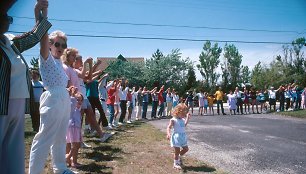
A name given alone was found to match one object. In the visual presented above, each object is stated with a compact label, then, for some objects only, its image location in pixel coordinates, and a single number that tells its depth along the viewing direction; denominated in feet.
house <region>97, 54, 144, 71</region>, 208.54
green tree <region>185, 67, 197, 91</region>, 161.68
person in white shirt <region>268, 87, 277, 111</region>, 73.00
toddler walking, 17.57
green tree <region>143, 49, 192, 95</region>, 154.17
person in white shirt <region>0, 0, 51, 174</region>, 8.31
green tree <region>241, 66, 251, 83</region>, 271.90
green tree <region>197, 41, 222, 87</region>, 260.42
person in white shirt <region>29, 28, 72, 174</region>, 11.42
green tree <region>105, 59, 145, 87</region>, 153.79
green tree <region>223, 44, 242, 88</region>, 266.57
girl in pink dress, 15.49
